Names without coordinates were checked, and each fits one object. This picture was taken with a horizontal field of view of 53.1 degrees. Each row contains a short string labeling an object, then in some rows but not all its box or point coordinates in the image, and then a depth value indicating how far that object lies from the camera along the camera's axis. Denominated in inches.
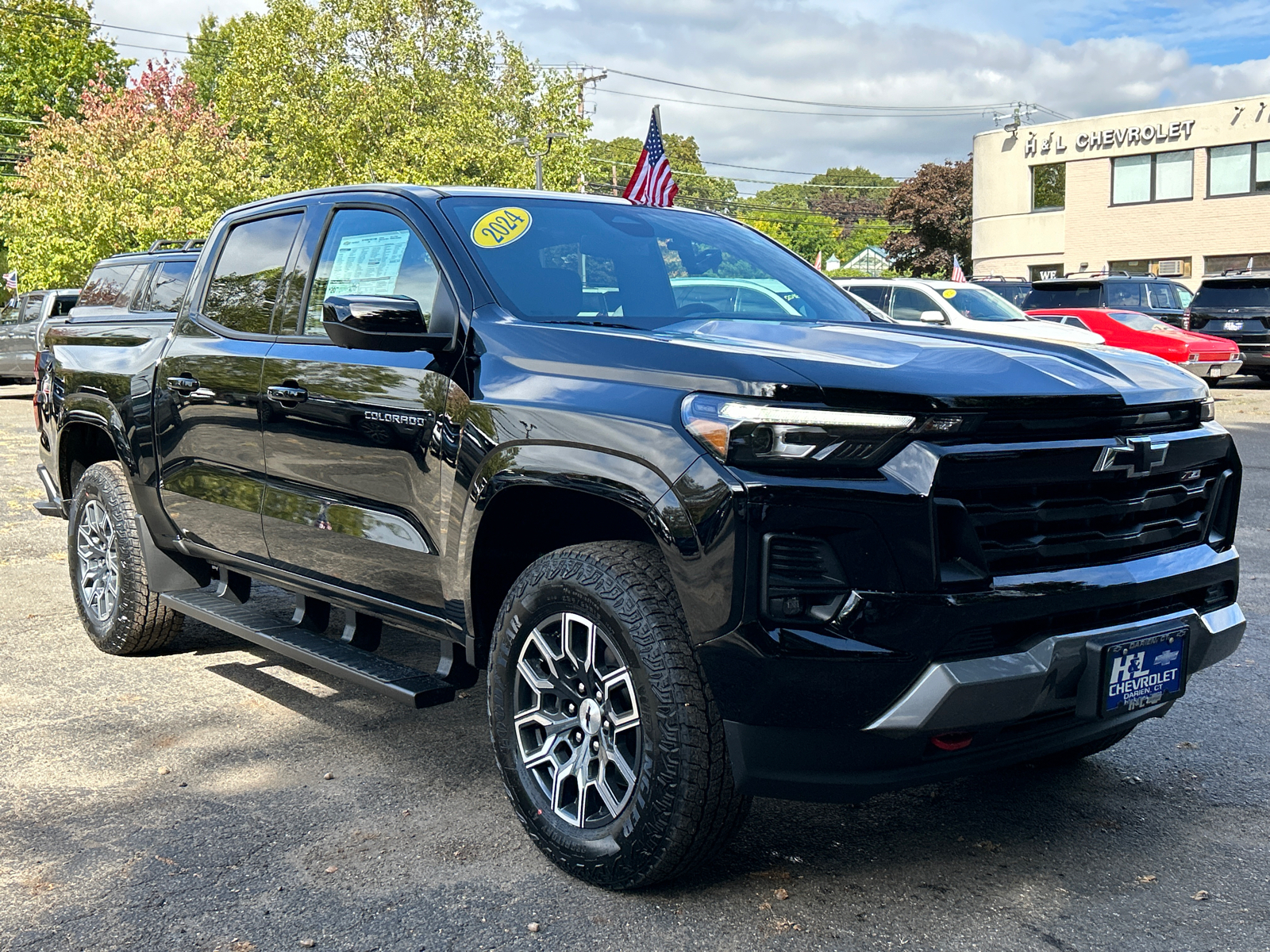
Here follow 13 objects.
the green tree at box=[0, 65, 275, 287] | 1169.4
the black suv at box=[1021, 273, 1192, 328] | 818.8
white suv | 605.9
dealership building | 1523.1
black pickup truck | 110.7
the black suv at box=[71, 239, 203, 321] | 390.0
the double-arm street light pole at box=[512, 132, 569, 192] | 1301.7
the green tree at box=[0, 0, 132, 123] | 2017.7
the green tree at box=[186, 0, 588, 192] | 1483.8
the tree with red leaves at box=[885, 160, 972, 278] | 2123.5
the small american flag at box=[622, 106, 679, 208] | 580.1
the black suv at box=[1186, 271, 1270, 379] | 797.9
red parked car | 736.3
